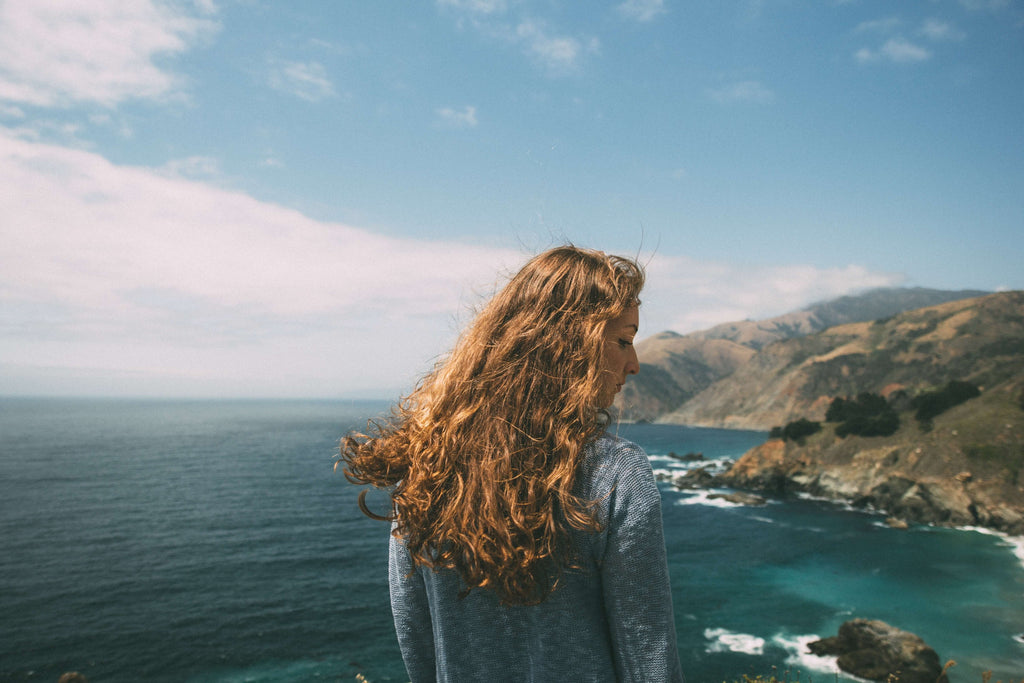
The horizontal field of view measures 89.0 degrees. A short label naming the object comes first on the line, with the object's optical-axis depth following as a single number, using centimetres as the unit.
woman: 138
